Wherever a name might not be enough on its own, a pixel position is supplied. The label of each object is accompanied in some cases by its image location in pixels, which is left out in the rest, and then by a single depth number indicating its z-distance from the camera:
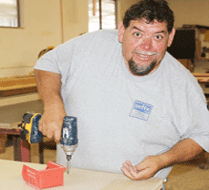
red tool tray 1.12
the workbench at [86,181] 1.14
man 1.35
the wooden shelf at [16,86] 3.35
